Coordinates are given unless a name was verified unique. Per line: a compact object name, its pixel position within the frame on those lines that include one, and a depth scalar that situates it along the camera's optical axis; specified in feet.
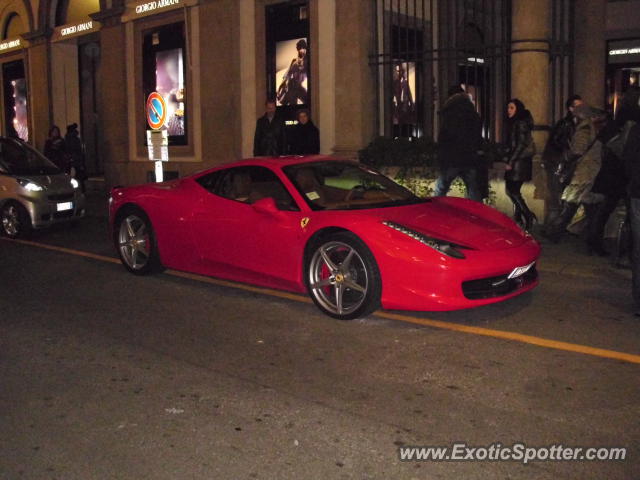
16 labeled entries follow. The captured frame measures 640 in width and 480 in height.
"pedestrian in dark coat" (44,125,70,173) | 56.70
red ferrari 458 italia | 18.74
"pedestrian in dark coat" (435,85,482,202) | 32.71
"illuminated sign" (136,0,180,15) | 57.82
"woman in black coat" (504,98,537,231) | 33.37
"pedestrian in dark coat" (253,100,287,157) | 42.52
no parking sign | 40.68
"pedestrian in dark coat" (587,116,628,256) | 27.45
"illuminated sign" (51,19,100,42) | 67.67
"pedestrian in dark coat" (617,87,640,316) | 19.74
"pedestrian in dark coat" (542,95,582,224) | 32.99
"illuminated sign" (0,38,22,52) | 78.02
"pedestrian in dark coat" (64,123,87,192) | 57.82
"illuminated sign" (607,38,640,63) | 48.03
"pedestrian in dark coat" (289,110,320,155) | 42.11
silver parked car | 37.47
